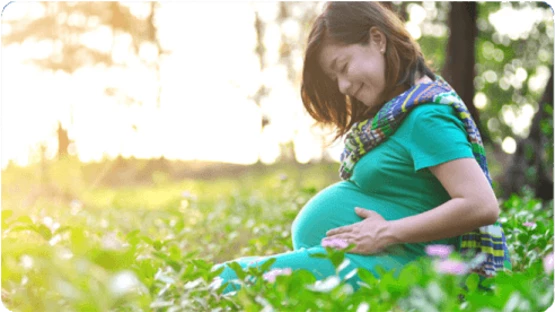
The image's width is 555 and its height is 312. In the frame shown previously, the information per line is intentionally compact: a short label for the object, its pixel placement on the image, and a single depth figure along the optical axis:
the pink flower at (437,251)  1.38
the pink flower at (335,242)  1.82
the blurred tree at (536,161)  5.04
